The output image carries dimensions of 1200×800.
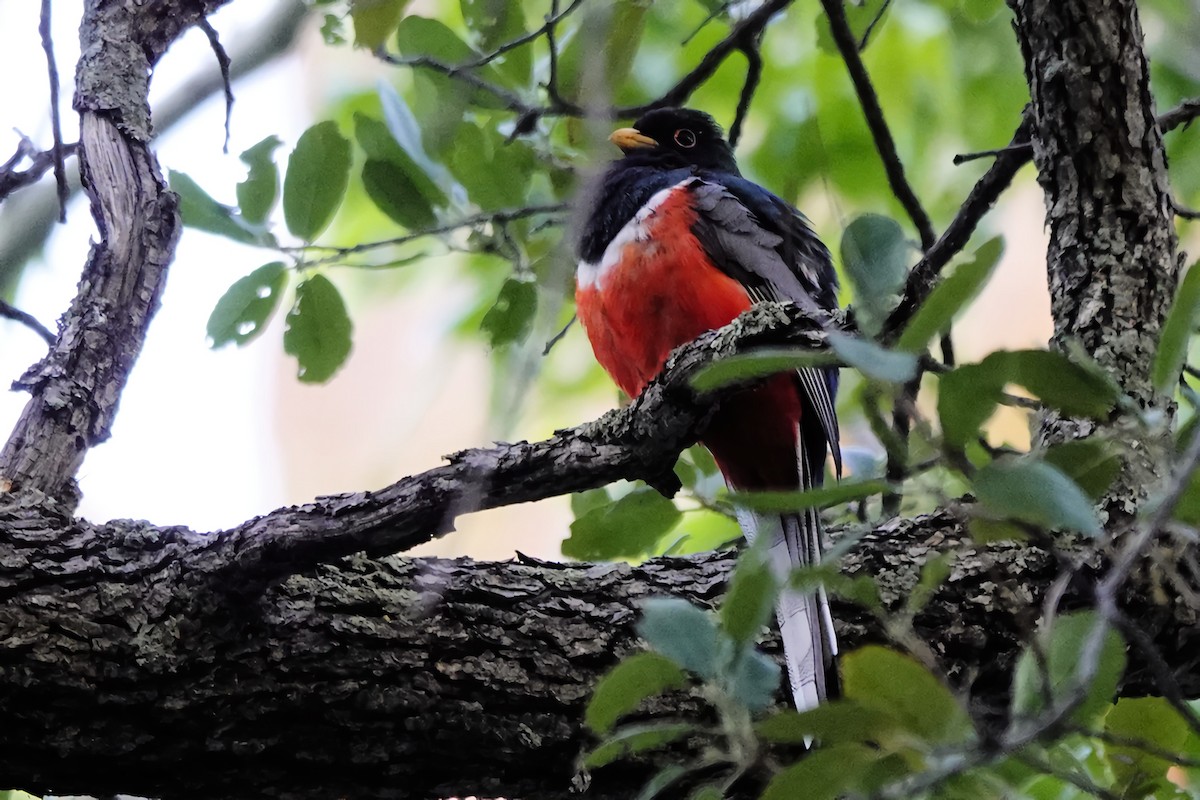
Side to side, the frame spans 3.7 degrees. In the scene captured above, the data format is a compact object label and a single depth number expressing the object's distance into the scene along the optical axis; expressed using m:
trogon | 7.92
